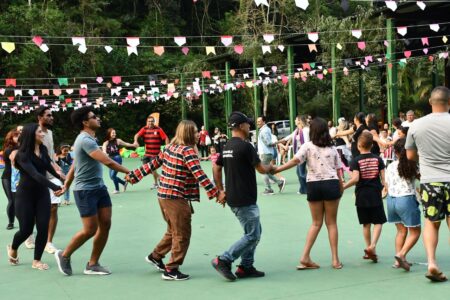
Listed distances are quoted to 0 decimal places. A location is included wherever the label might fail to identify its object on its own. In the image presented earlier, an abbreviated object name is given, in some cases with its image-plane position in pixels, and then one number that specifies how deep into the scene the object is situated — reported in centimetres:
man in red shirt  1405
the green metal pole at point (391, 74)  1744
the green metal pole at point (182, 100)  3341
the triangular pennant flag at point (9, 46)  1518
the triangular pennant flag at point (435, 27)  1632
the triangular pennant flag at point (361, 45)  1958
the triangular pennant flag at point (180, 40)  1554
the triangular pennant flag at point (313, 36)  1652
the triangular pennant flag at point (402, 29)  1676
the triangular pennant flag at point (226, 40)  1591
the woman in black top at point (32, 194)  667
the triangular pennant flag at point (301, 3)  1120
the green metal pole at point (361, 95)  2728
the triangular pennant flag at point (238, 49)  1852
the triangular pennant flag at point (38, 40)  1509
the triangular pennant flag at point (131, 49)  1708
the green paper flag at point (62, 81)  2527
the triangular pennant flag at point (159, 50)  1727
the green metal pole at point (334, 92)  2214
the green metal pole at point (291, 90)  2350
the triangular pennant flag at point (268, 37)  1676
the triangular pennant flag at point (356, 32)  1667
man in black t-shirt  589
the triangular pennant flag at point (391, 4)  1265
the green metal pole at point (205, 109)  3319
